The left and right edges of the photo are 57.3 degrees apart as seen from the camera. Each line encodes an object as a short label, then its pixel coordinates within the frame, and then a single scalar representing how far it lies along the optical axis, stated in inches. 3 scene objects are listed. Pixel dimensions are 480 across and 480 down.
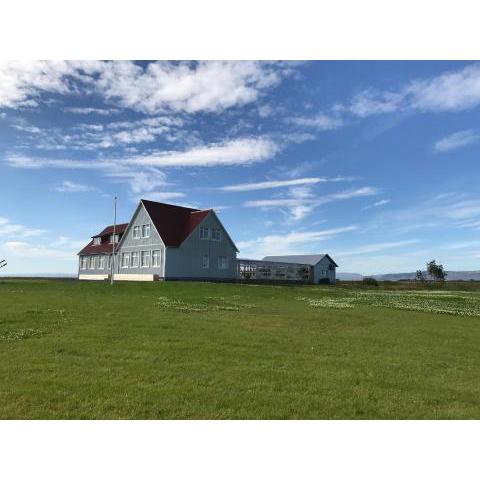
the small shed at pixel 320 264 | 3489.2
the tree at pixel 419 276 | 3447.3
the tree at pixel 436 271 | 3373.5
